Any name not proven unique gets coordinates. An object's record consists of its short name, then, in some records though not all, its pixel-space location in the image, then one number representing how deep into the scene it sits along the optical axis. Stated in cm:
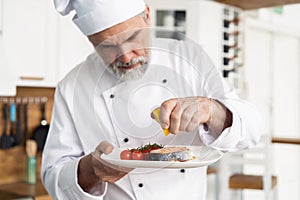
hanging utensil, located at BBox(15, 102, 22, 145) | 229
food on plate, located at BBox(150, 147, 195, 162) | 60
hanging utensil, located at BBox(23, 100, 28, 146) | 234
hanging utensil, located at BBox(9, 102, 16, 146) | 227
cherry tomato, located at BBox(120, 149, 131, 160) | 61
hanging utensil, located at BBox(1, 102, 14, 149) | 225
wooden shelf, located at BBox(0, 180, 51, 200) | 197
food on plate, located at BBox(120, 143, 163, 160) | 60
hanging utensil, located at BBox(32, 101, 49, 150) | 237
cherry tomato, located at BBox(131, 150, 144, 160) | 60
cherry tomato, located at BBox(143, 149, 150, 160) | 60
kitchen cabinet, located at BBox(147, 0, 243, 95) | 278
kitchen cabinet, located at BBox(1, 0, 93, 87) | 204
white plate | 59
